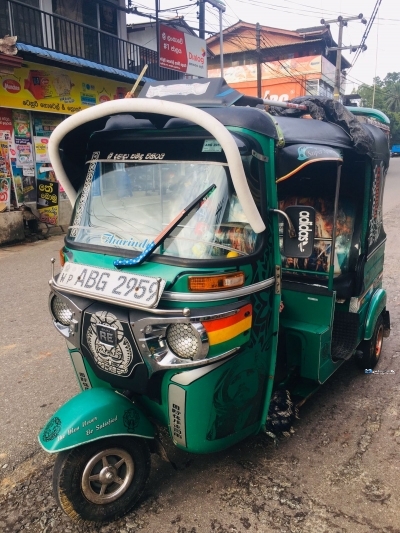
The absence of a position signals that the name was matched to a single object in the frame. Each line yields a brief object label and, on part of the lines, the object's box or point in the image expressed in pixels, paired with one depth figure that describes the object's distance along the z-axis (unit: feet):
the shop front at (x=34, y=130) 31.96
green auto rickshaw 7.46
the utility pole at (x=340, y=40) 78.33
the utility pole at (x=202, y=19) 48.88
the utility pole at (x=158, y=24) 41.06
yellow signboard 31.73
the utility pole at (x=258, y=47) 69.92
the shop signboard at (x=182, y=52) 43.21
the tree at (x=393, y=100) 225.56
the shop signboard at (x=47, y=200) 34.68
